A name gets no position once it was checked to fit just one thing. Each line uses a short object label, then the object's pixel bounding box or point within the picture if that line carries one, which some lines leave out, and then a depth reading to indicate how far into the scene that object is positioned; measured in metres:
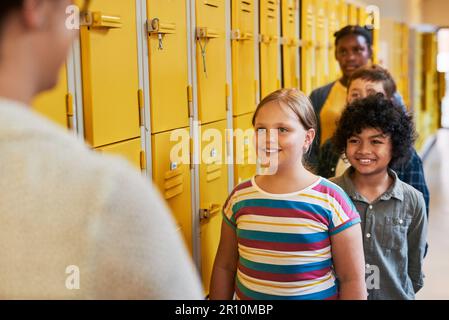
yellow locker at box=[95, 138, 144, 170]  1.91
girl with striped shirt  1.60
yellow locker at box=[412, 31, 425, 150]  8.86
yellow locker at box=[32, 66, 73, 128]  1.57
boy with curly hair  1.89
